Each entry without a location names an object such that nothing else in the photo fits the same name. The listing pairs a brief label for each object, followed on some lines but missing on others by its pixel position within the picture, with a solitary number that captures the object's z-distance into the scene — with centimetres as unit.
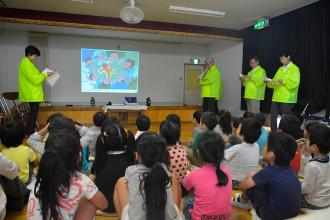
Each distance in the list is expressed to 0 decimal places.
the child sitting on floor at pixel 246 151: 215
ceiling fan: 441
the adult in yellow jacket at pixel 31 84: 443
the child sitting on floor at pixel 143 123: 271
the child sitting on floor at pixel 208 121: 282
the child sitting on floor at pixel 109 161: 182
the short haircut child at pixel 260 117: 289
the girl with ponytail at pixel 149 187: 125
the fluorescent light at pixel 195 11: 481
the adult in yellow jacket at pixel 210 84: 583
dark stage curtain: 439
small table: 624
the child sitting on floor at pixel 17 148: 206
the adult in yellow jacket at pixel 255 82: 529
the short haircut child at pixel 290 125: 262
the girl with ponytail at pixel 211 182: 144
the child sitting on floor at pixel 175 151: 201
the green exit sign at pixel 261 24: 542
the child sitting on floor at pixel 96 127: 267
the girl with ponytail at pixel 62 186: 120
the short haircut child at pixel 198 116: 344
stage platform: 620
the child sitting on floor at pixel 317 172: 164
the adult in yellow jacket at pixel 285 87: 439
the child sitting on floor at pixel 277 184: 146
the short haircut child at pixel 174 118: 304
